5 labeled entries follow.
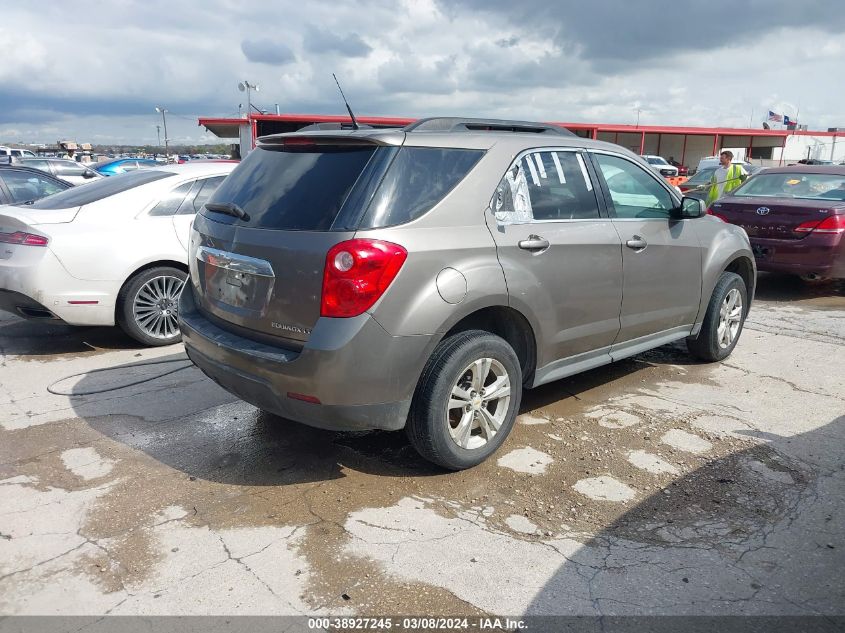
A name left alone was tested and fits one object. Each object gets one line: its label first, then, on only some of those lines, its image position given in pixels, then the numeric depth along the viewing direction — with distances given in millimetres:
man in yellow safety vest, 11367
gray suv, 3250
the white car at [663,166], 30941
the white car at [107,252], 5562
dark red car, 8094
